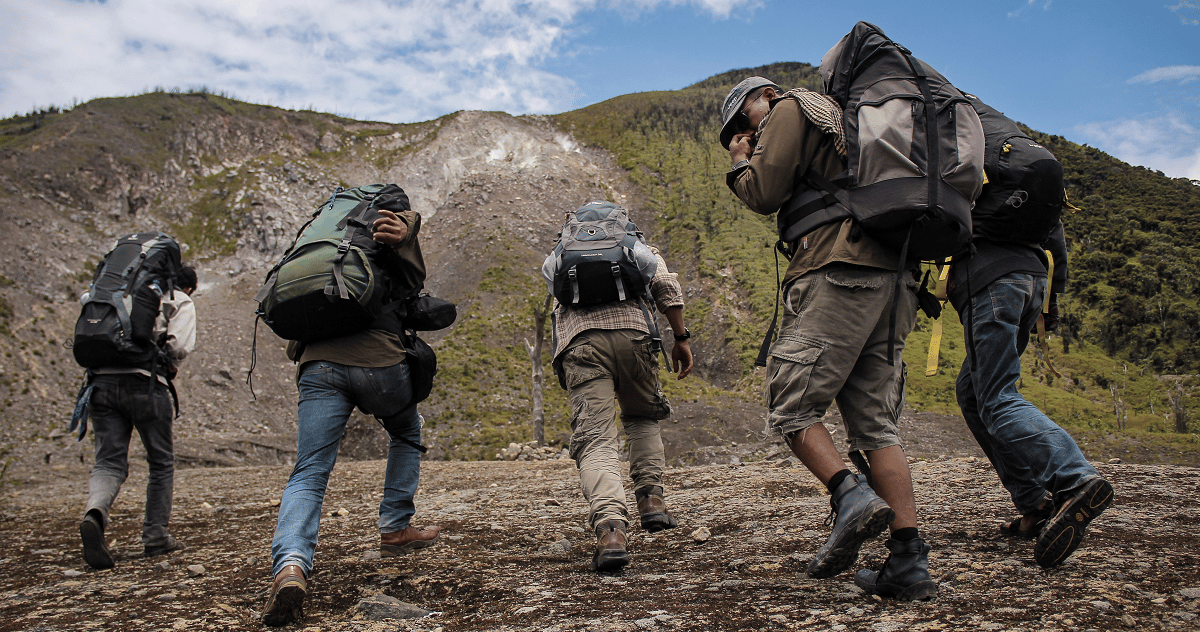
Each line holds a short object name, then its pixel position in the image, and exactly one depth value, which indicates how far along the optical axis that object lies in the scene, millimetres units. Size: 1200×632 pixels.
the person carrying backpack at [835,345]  2314
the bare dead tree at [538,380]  15025
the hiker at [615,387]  3148
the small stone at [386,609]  2553
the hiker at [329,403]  2545
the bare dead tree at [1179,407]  15219
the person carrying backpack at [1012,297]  2730
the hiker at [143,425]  4453
